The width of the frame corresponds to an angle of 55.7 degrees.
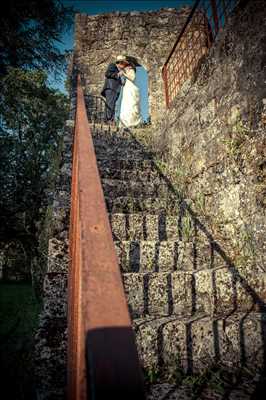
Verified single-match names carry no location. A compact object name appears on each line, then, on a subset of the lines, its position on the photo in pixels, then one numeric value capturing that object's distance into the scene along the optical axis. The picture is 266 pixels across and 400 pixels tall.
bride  6.30
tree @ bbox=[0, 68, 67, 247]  7.05
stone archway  7.62
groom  6.53
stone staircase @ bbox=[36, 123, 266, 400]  1.32
